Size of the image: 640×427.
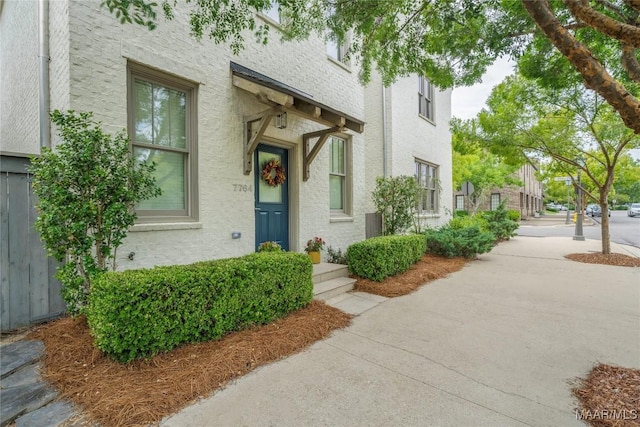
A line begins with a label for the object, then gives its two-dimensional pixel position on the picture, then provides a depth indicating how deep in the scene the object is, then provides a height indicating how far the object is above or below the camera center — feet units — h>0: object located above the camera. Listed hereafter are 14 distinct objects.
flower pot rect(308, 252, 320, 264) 20.76 -3.08
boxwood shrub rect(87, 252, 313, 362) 8.98 -3.06
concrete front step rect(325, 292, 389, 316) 15.30 -4.88
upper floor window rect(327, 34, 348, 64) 24.43 +13.30
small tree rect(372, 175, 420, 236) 26.40 +0.95
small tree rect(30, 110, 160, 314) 9.95 +0.53
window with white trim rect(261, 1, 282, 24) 19.67 +12.96
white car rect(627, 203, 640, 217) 114.32 -0.32
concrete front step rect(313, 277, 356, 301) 16.39 -4.30
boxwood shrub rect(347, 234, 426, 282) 19.19 -3.03
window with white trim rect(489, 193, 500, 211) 94.63 +3.21
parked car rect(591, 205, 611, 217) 134.61 -0.71
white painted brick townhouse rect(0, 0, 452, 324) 12.47 +4.99
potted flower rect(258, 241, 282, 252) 17.26 -2.02
